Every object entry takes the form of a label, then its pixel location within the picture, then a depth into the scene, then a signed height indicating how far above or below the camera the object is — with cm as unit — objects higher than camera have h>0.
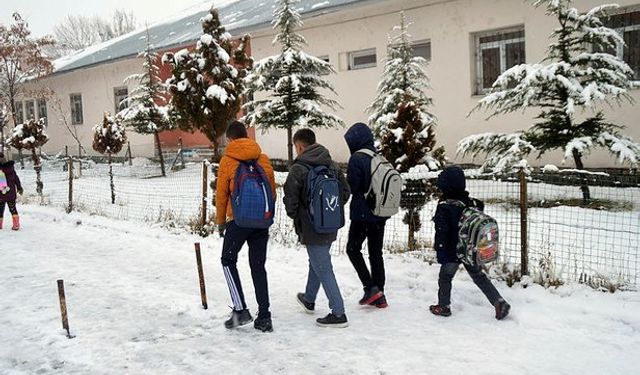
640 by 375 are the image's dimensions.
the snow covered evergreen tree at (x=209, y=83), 1564 +183
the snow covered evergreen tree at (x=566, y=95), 933 +62
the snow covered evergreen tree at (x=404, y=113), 815 +44
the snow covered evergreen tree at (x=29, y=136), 1886 +65
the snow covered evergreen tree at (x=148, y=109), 2006 +148
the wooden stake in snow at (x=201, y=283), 556 -135
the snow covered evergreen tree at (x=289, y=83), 1363 +151
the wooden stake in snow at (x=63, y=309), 489 -136
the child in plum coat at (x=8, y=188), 1052 -61
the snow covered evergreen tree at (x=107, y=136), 1956 +53
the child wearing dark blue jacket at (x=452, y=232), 492 -84
